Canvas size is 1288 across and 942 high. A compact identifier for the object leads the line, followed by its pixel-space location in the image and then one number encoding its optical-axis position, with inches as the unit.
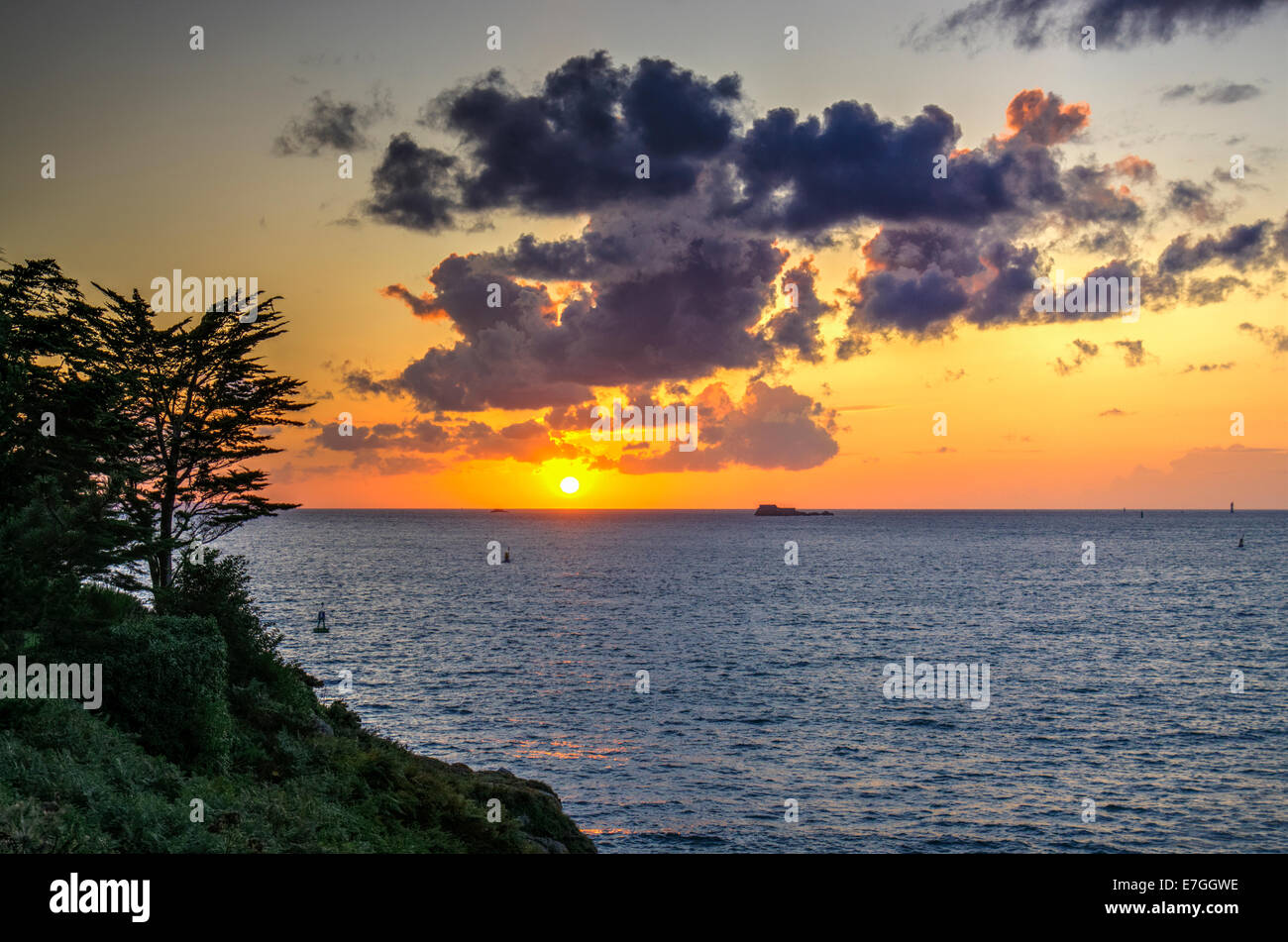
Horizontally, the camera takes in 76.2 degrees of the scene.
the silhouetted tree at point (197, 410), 1546.5
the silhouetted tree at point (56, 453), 913.5
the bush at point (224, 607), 1140.5
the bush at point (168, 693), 807.7
